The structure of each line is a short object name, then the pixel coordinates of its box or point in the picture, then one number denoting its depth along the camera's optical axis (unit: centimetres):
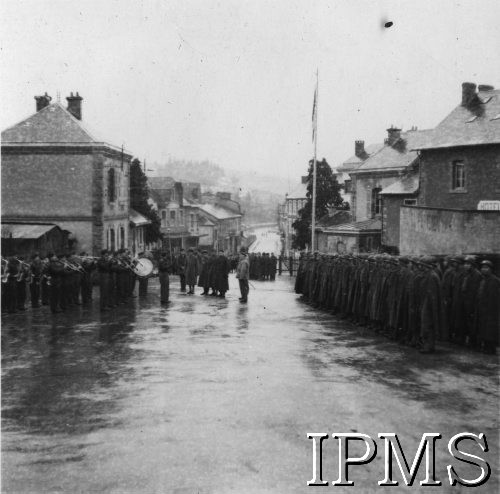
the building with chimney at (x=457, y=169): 2183
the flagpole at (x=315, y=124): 3003
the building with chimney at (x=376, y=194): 4084
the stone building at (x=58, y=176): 3319
